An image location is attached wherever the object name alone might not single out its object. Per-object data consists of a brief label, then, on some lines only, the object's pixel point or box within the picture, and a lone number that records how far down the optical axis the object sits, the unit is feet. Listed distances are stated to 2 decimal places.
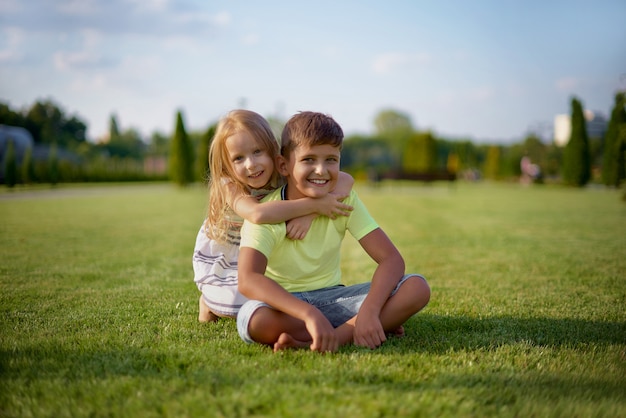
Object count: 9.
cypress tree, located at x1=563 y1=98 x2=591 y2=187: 73.87
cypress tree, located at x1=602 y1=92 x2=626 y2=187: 54.72
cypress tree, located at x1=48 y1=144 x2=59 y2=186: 80.94
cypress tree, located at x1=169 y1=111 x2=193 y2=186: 82.23
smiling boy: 6.93
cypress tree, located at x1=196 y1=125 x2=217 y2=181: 80.38
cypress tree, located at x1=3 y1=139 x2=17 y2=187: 69.56
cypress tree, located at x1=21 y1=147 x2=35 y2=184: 75.00
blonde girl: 7.61
